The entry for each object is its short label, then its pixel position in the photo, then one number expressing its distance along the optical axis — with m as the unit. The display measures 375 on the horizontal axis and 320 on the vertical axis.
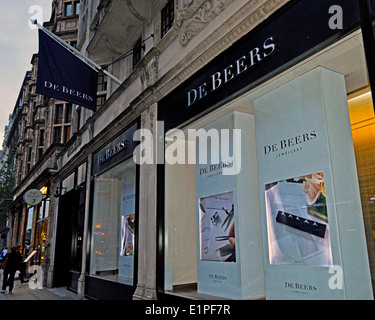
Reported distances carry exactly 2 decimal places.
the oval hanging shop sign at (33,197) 16.85
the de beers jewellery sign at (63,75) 8.65
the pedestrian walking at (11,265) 13.60
